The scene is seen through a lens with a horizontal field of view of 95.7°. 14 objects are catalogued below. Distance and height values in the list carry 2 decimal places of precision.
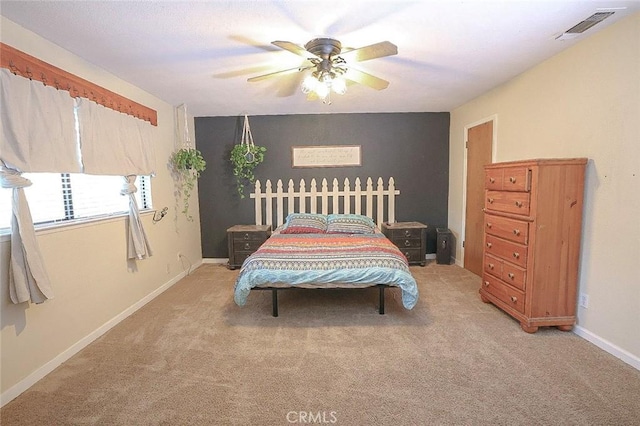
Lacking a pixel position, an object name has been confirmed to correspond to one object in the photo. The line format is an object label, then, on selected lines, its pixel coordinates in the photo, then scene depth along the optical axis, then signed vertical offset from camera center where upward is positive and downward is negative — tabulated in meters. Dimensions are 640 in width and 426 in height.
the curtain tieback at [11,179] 1.73 +0.06
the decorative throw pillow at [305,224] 3.94 -0.52
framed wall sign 4.57 +0.48
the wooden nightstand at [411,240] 4.24 -0.79
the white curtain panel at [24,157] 1.75 +0.21
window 2.02 -0.07
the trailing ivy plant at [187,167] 3.84 +0.29
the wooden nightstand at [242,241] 4.22 -0.78
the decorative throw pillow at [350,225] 3.93 -0.53
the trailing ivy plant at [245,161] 4.34 +0.40
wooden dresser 2.26 -0.43
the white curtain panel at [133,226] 2.85 -0.37
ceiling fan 1.93 +0.91
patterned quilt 2.61 -0.76
